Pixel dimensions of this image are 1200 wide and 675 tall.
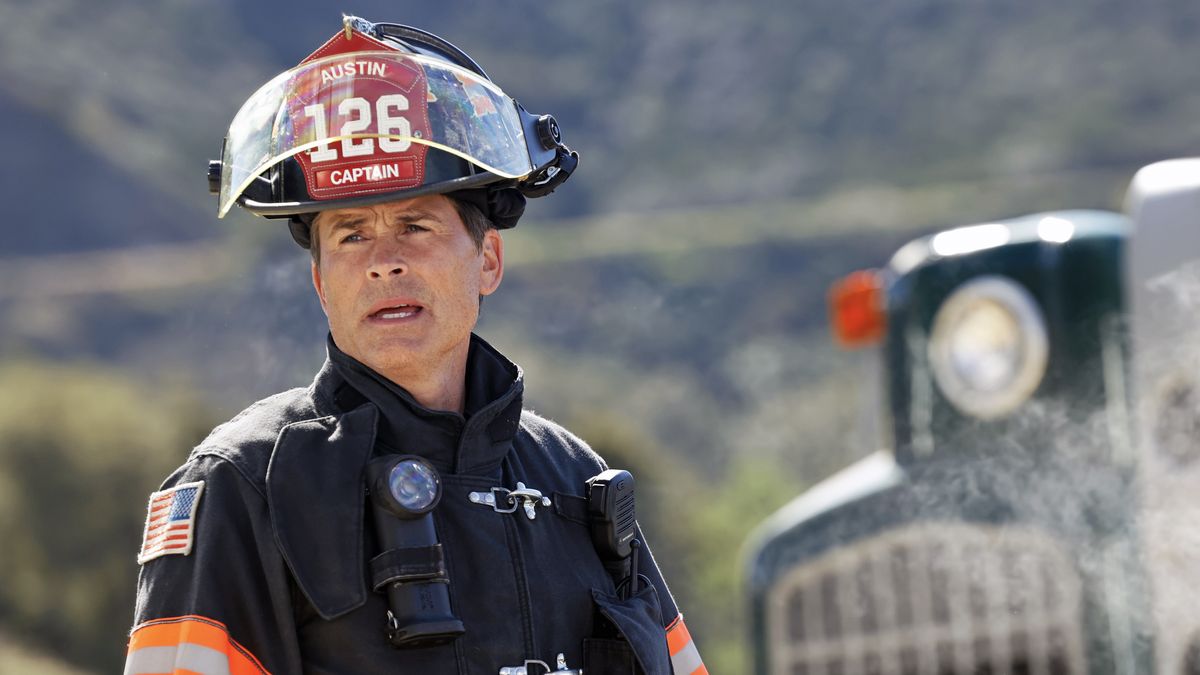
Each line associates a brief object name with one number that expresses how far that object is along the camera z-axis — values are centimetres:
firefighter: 474
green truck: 1059
